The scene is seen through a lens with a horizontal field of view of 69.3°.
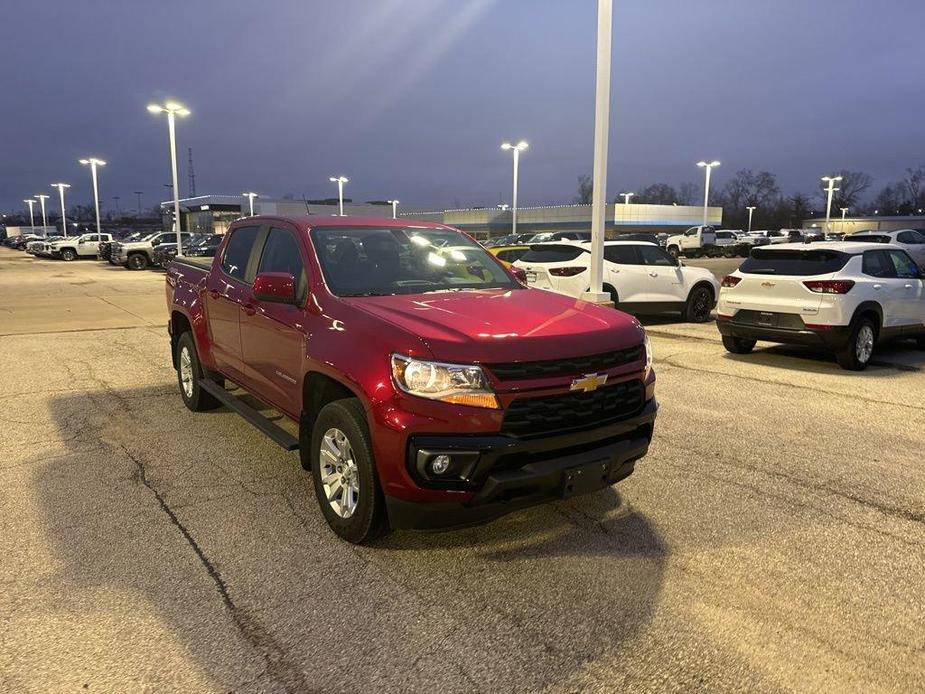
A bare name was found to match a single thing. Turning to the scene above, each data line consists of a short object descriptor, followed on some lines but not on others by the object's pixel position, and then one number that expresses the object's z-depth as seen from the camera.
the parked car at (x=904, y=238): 21.00
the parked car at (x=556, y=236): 36.11
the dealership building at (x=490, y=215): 79.06
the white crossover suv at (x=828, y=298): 8.23
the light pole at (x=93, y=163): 49.59
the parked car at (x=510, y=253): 13.67
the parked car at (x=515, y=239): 41.07
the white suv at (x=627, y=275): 12.43
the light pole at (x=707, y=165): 52.91
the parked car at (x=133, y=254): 32.50
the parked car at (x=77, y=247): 42.44
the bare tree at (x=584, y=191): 120.19
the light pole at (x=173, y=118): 29.20
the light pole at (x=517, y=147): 38.84
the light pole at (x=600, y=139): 10.91
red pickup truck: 3.19
